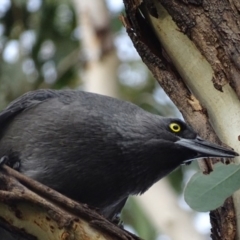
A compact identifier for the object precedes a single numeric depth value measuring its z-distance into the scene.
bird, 6.09
